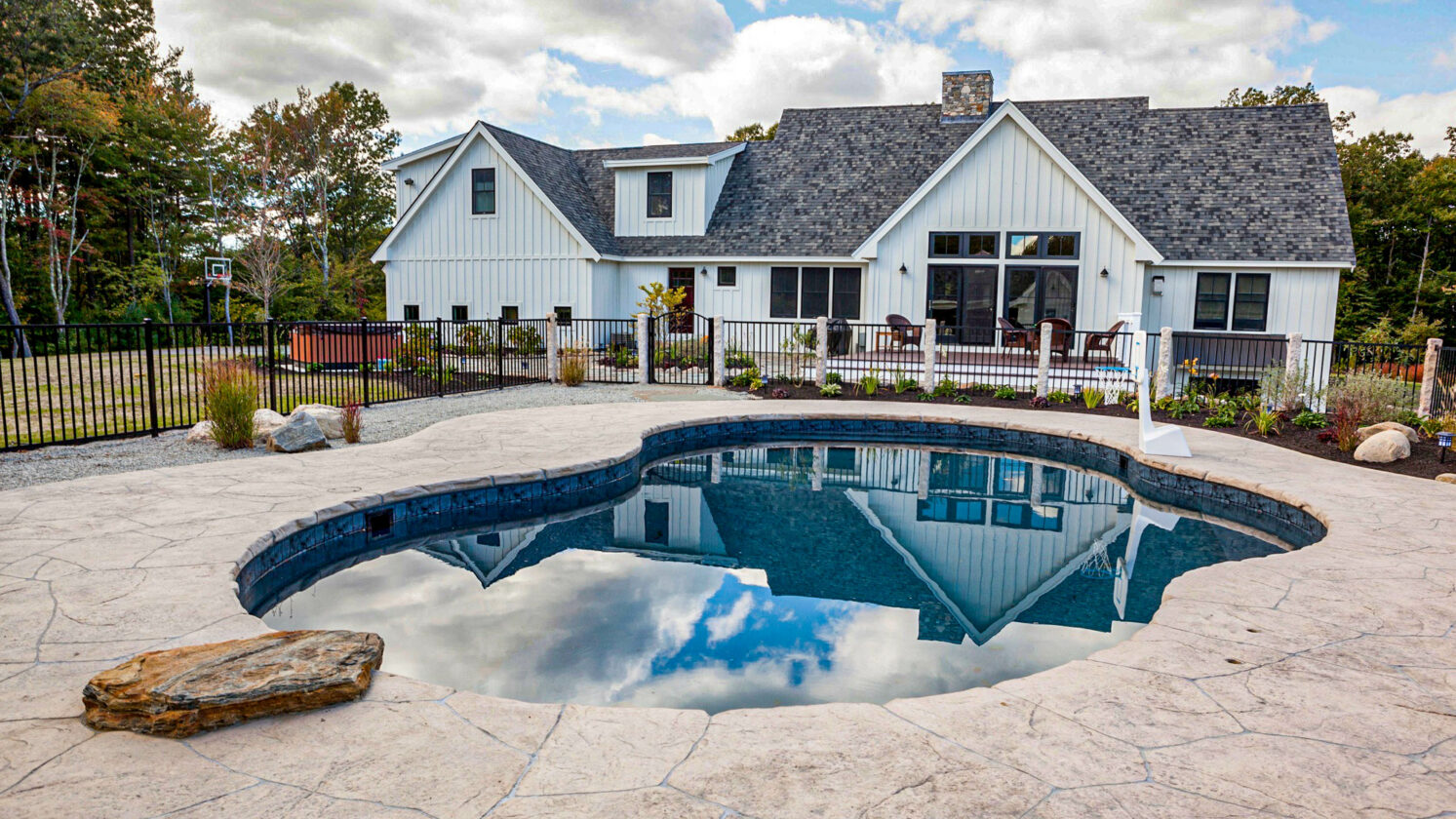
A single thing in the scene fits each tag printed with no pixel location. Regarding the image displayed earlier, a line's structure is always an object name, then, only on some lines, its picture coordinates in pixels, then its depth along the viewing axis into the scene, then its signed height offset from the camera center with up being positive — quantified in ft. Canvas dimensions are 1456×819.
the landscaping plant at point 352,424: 32.42 -4.15
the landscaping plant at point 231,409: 30.27 -3.42
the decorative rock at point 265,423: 31.81 -4.12
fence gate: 58.18 -1.95
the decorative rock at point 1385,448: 31.01 -4.22
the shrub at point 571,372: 54.44 -3.21
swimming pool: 16.55 -6.84
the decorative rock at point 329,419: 33.68 -4.15
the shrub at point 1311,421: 38.52 -3.97
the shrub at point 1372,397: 35.99 -2.61
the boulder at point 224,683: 10.52 -5.01
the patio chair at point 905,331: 57.21 -0.07
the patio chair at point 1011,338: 58.18 -0.40
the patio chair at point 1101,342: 50.06 -0.59
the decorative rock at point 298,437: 30.42 -4.44
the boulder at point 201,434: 31.48 -4.56
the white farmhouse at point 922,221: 59.82 +8.90
